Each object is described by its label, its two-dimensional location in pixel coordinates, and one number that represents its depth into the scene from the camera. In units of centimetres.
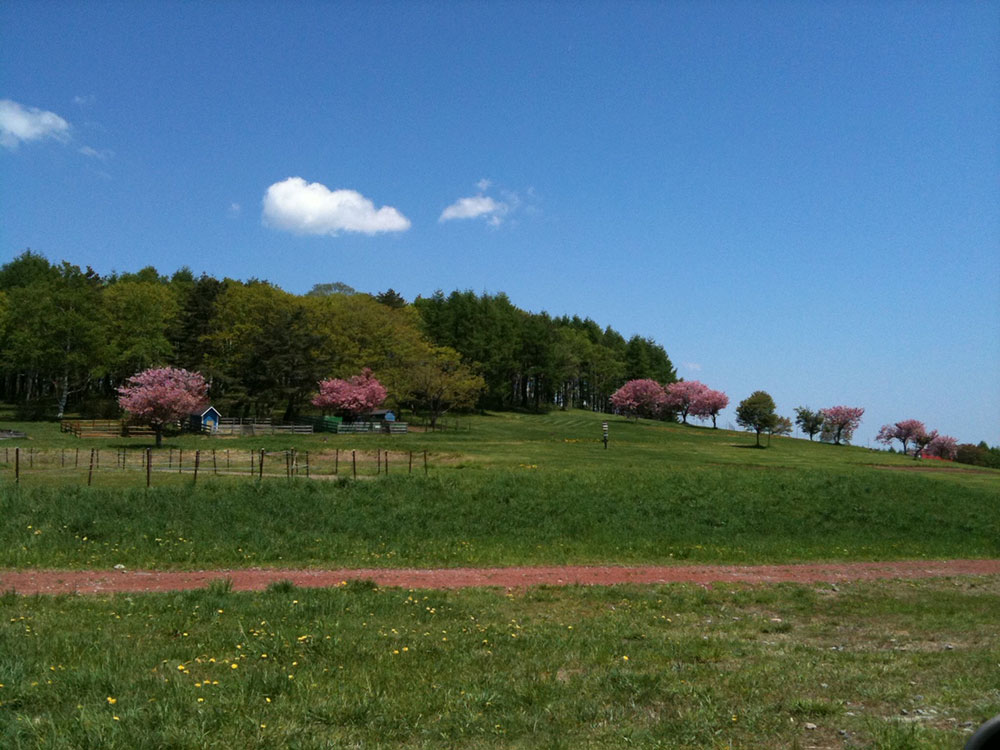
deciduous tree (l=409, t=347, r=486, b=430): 7944
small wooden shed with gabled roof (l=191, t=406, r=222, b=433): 6625
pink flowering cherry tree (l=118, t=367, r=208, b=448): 5309
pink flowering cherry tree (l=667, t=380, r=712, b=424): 11481
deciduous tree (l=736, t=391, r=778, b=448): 7888
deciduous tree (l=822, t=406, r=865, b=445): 10225
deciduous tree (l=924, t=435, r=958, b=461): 10206
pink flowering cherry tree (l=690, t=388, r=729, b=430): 11231
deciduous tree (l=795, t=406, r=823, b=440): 10556
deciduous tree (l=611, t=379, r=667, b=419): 11981
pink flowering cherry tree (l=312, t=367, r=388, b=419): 7550
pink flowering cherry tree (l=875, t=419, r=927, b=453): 9750
